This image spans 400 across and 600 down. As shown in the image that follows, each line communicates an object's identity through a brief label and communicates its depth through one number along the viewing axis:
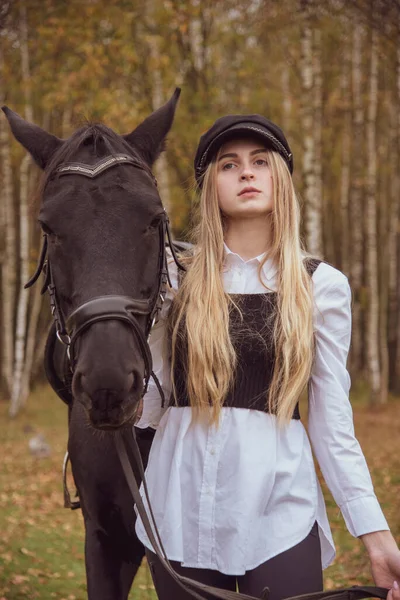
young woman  2.34
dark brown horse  2.12
